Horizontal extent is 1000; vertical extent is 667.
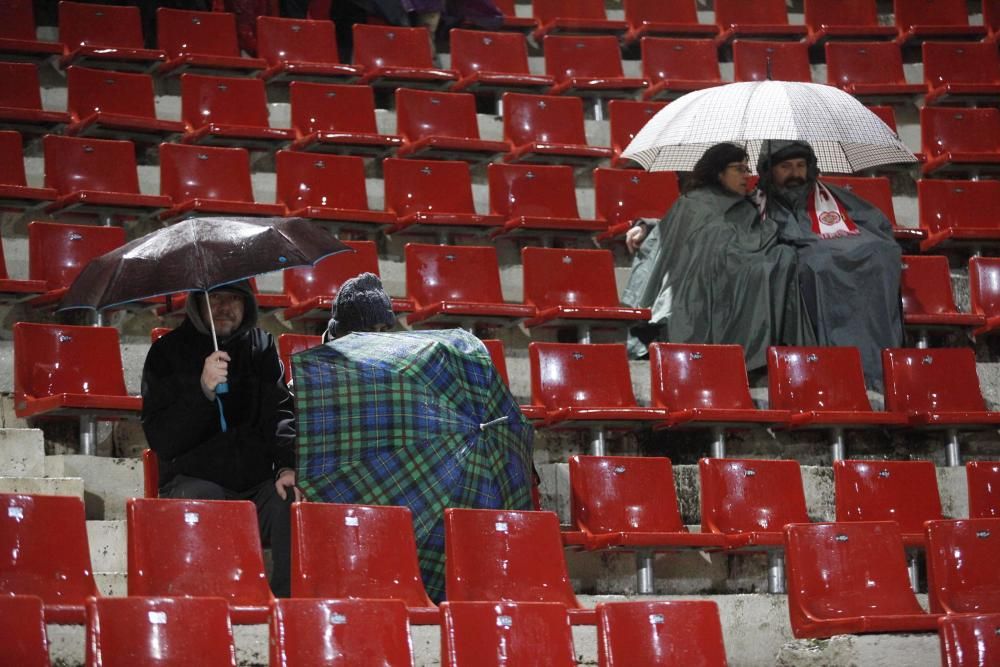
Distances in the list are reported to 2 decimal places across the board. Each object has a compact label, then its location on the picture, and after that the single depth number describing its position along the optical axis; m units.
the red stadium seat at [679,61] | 13.43
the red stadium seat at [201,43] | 12.35
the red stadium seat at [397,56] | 12.71
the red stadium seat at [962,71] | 13.37
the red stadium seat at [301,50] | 12.54
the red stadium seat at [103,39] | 12.05
